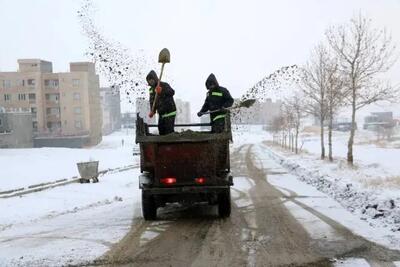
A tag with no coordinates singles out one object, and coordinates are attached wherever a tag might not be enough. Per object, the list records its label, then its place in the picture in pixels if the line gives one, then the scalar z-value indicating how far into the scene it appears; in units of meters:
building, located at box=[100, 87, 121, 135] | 119.09
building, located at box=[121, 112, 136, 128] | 125.94
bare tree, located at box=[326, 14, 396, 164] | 21.83
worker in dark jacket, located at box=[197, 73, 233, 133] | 9.92
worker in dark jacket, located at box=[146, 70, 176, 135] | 9.60
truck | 8.53
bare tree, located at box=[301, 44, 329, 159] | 26.61
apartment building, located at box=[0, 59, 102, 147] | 81.69
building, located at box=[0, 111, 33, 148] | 62.56
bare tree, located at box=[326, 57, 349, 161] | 23.91
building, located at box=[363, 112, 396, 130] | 141.05
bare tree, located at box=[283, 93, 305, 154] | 33.34
